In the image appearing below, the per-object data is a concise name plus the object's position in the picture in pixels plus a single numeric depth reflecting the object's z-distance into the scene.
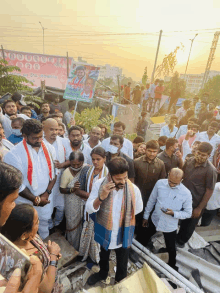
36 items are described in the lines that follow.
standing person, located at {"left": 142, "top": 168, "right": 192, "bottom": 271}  2.51
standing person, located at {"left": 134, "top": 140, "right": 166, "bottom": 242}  2.89
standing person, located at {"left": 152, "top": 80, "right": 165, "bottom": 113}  10.88
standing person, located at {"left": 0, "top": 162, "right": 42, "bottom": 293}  1.12
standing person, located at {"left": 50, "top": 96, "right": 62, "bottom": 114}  7.15
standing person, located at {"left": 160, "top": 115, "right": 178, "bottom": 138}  5.49
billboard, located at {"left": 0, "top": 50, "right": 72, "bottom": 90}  10.05
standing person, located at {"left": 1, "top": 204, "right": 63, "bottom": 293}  1.32
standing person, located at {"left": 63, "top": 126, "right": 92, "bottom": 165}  3.27
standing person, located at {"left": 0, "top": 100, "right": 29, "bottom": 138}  3.95
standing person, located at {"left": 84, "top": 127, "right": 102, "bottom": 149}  3.61
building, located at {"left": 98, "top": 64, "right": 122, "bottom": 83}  132.45
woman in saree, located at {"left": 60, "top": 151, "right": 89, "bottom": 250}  2.51
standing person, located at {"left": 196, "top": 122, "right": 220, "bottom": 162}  4.66
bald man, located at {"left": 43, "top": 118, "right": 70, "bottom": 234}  3.01
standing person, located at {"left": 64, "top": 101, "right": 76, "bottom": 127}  6.55
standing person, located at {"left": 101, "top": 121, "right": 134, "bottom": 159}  3.74
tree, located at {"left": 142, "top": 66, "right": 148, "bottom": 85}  20.06
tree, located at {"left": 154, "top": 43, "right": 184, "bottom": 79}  15.60
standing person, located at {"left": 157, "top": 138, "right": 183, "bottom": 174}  3.33
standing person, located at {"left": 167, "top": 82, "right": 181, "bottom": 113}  12.05
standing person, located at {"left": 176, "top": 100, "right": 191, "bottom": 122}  7.76
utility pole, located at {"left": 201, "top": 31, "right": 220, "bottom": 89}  29.32
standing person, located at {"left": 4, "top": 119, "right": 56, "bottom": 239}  2.36
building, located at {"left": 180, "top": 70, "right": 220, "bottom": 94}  106.38
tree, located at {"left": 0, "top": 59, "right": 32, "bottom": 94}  8.46
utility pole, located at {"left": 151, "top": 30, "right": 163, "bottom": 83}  20.11
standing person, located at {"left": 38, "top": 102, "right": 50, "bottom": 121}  5.35
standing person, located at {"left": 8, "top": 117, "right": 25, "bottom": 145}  3.47
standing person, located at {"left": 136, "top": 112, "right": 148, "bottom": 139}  7.30
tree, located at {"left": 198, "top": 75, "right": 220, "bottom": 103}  38.46
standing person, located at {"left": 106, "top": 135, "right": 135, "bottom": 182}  3.01
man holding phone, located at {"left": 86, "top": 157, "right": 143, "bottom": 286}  1.90
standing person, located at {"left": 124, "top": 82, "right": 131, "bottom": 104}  11.48
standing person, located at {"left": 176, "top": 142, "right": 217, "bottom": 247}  2.80
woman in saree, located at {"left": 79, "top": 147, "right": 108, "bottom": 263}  2.44
